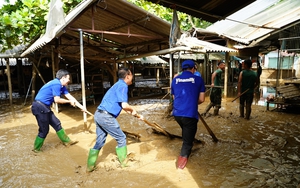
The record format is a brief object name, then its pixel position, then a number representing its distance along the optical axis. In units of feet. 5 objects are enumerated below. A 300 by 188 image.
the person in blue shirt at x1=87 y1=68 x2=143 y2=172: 10.94
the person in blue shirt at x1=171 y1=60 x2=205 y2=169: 11.38
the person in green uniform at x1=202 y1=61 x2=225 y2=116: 22.35
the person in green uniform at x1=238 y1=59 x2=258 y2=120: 20.88
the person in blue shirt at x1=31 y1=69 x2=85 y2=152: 13.66
